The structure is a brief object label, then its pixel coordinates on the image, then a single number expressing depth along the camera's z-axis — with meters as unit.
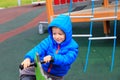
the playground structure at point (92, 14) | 3.27
